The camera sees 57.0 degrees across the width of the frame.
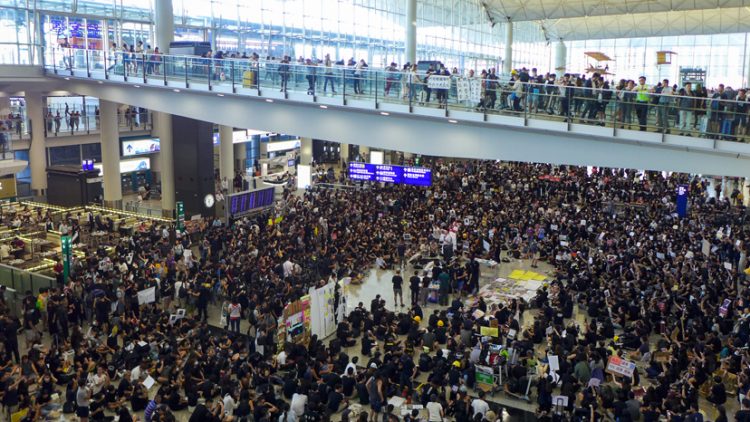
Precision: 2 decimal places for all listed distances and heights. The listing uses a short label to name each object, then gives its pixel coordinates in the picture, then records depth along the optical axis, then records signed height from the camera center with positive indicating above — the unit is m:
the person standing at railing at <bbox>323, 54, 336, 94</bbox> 19.33 +0.54
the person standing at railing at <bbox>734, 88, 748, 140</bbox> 14.49 -0.38
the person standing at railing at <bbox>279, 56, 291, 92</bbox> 19.97 +0.67
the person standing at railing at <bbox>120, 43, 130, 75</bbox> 23.64 +1.17
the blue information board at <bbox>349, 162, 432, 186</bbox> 28.02 -3.11
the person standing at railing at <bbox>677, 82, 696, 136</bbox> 14.98 -0.21
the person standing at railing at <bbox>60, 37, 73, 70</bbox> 26.66 +1.53
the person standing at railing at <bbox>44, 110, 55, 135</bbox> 31.42 -1.14
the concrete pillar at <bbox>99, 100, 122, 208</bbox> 29.88 -2.47
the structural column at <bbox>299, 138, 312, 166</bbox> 39.38 -3.03
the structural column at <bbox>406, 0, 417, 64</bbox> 30.77 +3.00
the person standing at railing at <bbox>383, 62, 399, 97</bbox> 18.48 +0.49
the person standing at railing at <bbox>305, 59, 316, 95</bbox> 19.59 +0.54
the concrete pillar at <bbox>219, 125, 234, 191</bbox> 34.41 -2.90
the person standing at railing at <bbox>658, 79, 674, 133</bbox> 15.12 -0.20
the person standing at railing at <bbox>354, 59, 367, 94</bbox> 18.91 +0.53
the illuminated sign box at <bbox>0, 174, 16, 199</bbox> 28.16 -3.68
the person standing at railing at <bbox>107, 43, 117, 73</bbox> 24.26 +1.33
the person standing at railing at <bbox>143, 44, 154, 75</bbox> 22.98 +1.15
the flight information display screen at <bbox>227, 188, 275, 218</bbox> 27.30 -4.20
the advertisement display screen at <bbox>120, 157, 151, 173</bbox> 35.42 -3.56
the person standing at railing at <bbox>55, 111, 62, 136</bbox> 31.70 -1.25
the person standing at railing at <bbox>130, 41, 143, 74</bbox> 23.25 +1.31
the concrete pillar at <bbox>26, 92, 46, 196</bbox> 30.12 -2.14
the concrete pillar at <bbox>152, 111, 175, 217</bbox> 28.91 -2.89
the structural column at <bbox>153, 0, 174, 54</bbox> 26.56 +2.77
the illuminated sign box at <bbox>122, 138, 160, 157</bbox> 35.69 -2.63
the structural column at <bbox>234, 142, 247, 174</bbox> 42.60 -3.64
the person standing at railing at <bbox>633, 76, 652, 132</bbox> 15.41 -0.13
